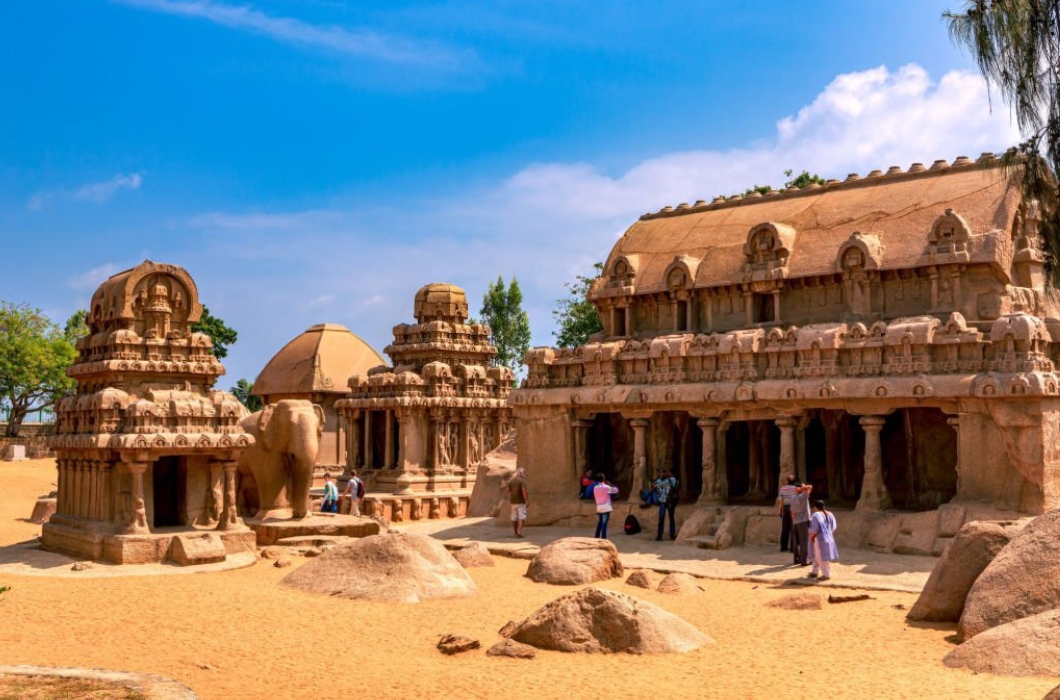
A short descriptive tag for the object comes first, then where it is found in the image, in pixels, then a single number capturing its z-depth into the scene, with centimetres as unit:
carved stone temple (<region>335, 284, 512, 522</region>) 3133
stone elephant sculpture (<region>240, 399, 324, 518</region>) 2088
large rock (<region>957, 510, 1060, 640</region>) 1165
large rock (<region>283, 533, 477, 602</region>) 1488
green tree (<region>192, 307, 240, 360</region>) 6053
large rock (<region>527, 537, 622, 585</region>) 1681
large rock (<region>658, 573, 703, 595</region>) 1573
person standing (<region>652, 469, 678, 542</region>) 2100
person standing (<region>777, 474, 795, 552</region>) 1852
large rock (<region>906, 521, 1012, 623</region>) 1308
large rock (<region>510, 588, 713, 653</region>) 1174
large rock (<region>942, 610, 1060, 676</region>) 1018
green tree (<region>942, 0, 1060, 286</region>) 1119
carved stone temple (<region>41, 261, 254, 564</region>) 1817
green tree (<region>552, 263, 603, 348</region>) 4709
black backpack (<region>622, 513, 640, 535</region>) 2205
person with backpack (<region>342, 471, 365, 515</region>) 2617
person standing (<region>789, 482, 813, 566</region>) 1741
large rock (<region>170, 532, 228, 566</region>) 1747
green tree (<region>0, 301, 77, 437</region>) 5372
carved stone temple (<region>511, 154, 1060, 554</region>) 1808
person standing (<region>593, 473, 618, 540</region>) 2064
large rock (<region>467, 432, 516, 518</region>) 2830
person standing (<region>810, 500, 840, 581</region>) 1617
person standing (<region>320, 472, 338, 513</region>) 2584
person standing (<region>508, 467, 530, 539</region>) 2262
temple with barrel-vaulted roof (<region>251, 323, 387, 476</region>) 3838
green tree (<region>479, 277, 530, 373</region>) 5122
